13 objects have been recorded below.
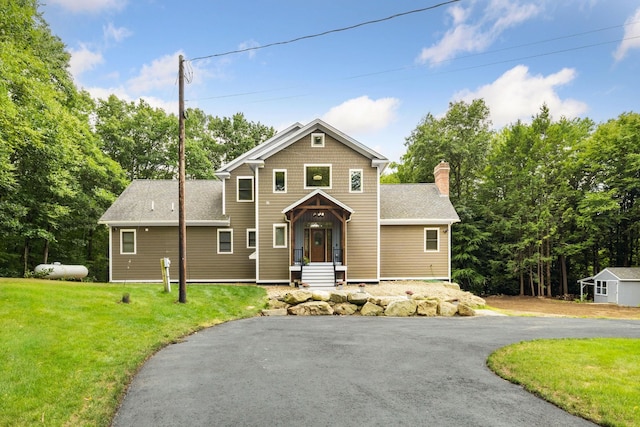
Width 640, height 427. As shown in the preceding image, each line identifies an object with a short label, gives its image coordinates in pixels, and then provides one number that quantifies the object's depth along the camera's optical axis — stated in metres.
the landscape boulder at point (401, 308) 12.99
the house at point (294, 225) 18.53
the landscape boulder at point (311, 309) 12.94
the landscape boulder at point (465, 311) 13.15
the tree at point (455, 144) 30.61
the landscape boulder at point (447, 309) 13.11
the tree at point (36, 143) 14.09
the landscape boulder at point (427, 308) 13.06
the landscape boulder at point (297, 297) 13.57
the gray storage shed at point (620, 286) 23.98
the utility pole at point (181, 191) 12.03
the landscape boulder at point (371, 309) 13.13
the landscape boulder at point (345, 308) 13.28
